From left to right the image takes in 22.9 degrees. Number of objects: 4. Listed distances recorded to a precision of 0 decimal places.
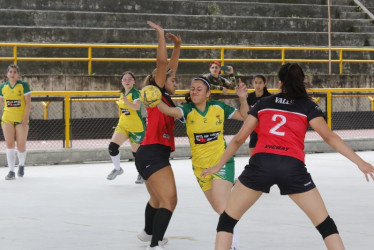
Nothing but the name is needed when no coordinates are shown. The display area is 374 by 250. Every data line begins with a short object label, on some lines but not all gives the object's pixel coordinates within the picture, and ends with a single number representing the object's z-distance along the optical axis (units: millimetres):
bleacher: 26547
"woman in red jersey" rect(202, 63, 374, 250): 7074
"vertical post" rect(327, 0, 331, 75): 28262
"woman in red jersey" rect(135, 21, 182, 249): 8555
